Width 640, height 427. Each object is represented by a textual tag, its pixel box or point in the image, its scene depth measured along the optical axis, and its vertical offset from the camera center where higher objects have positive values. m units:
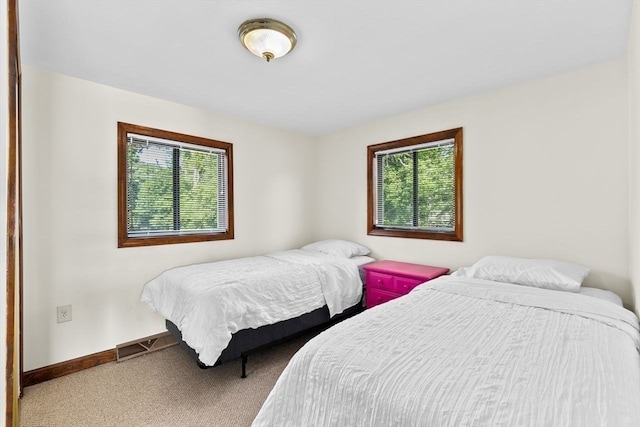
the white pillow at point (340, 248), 3.57 -0.45
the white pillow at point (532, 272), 2.05 -0.45
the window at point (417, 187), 3.05 +0.28
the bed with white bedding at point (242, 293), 2.12 -0.68
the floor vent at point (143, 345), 2.66 -1.25
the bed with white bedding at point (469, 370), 0.90 -0.58
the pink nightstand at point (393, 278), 2.80 -0.65
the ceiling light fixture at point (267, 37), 1.77 +1.09
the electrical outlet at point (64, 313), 2.41 -0.82
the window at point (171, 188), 2.80 +0.26
